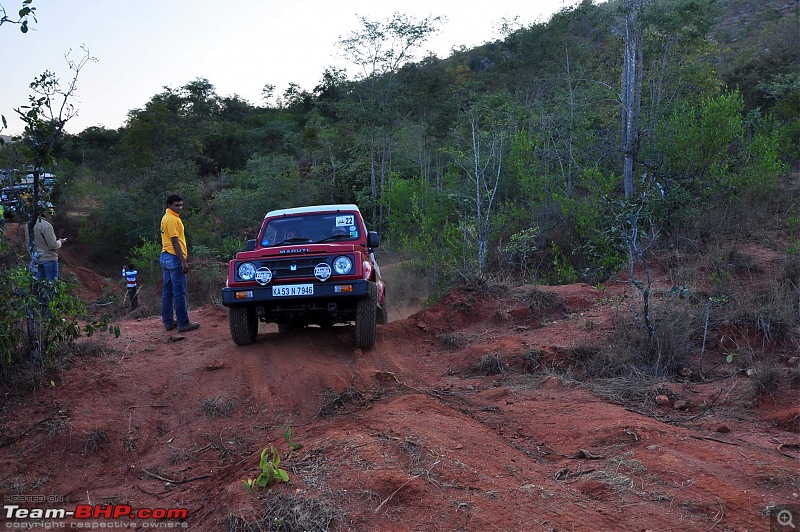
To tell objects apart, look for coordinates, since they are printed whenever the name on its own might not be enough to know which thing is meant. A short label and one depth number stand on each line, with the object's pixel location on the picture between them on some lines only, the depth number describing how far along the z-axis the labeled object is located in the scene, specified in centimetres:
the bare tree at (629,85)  1405
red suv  679
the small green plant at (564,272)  1208
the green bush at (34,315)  530
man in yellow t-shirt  809
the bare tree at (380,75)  2236
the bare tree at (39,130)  549
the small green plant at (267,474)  363
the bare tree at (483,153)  1205
